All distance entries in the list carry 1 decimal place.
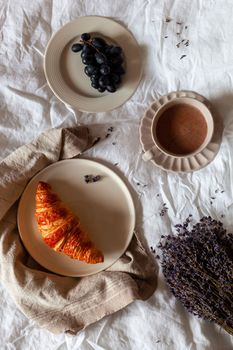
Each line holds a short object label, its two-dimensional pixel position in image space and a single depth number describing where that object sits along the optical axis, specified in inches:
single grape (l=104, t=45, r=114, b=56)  43.3
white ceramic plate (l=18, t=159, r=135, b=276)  44.9
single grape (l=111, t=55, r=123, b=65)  43.3
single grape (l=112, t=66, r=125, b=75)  43.4
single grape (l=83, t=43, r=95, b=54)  43.3
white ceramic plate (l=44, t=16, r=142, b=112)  44.5
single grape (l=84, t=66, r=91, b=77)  43.8
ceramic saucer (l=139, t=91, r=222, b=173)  43.6
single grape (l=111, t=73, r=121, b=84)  43.4
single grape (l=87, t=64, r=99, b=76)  43.3
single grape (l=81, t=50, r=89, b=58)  43.3
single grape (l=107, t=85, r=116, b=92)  43.4
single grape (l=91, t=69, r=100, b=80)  43.4
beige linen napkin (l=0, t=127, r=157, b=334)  43.7
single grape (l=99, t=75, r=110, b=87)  43.2
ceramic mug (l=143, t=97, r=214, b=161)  42.6
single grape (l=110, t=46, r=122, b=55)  43.1
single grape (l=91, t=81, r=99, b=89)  43.7
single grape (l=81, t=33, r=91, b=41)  43.4
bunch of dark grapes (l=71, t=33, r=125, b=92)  43.1
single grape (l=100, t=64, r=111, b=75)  42.5
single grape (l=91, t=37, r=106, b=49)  42.9
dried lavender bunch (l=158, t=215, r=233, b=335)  39.9
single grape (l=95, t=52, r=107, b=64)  42.6
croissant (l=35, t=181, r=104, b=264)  42.6
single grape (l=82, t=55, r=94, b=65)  43.4
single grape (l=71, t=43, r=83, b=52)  43.8
